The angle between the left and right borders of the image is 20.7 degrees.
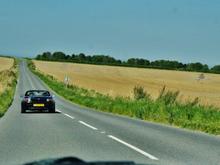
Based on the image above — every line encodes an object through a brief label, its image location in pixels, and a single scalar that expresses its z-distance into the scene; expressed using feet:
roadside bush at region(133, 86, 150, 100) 135.65
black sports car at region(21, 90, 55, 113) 108.27
